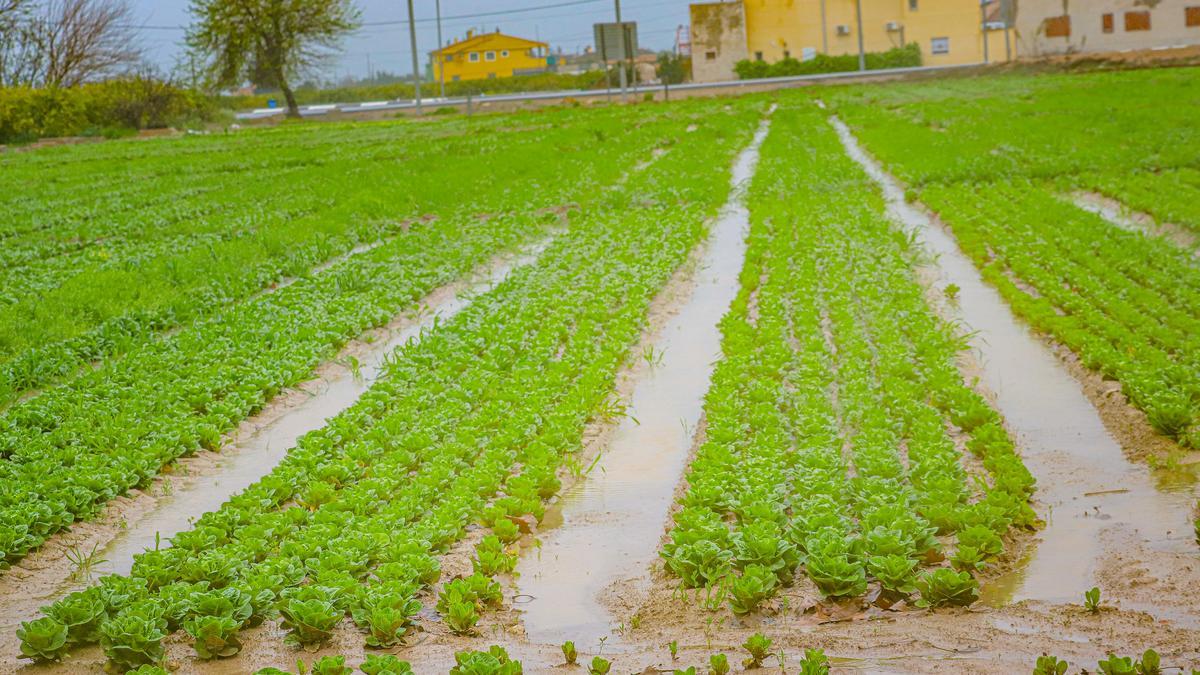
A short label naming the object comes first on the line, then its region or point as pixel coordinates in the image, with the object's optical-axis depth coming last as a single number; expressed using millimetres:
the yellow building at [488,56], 111062
